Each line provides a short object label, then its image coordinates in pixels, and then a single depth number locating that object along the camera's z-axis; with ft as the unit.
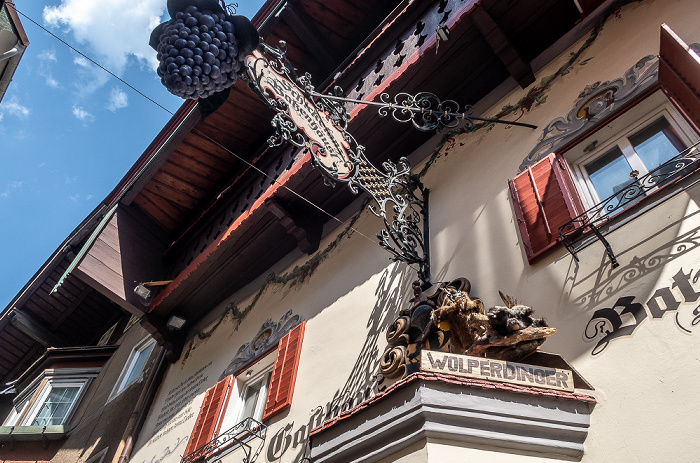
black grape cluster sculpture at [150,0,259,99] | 14.25
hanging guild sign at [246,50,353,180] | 15.44
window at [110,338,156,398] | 34.94
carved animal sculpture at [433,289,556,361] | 11.36
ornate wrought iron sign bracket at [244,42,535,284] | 15.62
